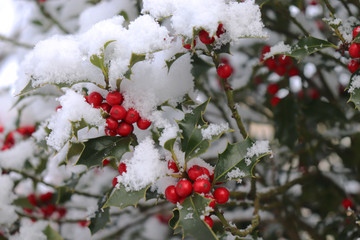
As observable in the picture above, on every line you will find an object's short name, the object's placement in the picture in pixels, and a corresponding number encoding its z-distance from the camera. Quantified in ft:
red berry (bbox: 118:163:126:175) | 1.25
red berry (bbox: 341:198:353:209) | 1.52
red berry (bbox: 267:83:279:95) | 1.83
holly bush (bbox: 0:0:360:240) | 1.23
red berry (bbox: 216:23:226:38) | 1.24
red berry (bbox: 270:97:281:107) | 1.83
